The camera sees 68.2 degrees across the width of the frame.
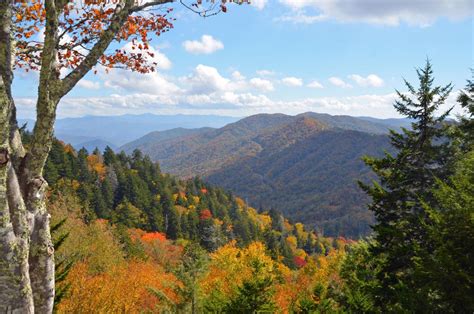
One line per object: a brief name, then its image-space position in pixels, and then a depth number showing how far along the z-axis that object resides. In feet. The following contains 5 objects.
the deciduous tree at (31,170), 12.48
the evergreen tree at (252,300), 38.04
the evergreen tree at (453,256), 24.82
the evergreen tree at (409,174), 46.39
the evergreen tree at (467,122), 56.95
